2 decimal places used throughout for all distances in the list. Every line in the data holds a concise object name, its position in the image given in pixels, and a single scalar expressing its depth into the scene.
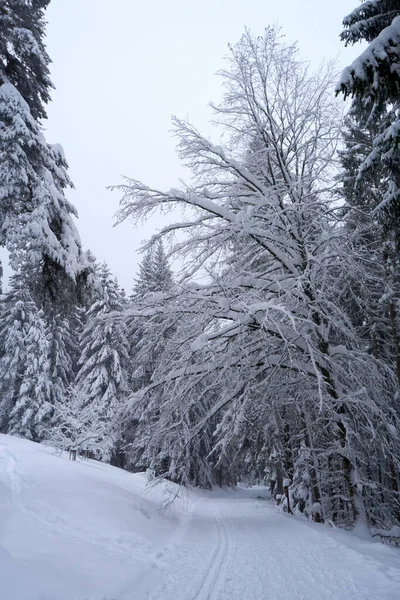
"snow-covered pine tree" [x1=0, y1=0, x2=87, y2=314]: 6.85
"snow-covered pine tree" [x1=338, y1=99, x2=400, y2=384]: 7.79
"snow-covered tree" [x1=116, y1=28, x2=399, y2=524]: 7.39
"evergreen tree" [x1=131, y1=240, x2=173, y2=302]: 25.61
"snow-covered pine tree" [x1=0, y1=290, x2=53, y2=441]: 27.89
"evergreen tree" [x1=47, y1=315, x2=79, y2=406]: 29.98
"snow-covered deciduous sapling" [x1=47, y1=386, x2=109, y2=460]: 18.02
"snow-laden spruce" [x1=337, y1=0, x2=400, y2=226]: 4.75
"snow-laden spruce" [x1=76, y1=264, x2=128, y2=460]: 25.11
